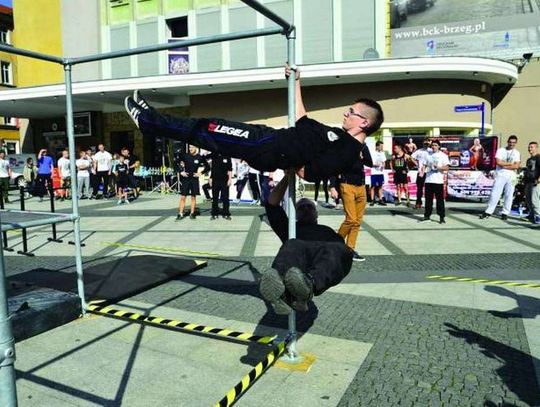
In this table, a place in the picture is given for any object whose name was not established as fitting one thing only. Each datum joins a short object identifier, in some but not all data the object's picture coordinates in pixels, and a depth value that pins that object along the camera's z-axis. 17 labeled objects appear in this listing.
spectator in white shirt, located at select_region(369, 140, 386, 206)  14.28
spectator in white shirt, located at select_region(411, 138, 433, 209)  11.75
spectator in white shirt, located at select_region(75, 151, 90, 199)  16.66
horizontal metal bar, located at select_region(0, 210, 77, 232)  3.43
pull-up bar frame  1.59
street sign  17.50
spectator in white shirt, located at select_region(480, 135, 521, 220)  10.85
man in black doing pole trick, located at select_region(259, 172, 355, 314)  2.94
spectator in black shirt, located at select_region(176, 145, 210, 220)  11.24
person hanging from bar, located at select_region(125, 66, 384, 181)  3.37
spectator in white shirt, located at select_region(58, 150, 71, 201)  17.16
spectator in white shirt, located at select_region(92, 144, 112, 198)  17.17
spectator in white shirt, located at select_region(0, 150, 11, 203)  15.72
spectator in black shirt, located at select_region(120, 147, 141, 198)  16.16
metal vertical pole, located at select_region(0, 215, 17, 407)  1.58
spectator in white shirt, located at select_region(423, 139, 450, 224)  10.49
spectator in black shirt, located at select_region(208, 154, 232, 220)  11.58
